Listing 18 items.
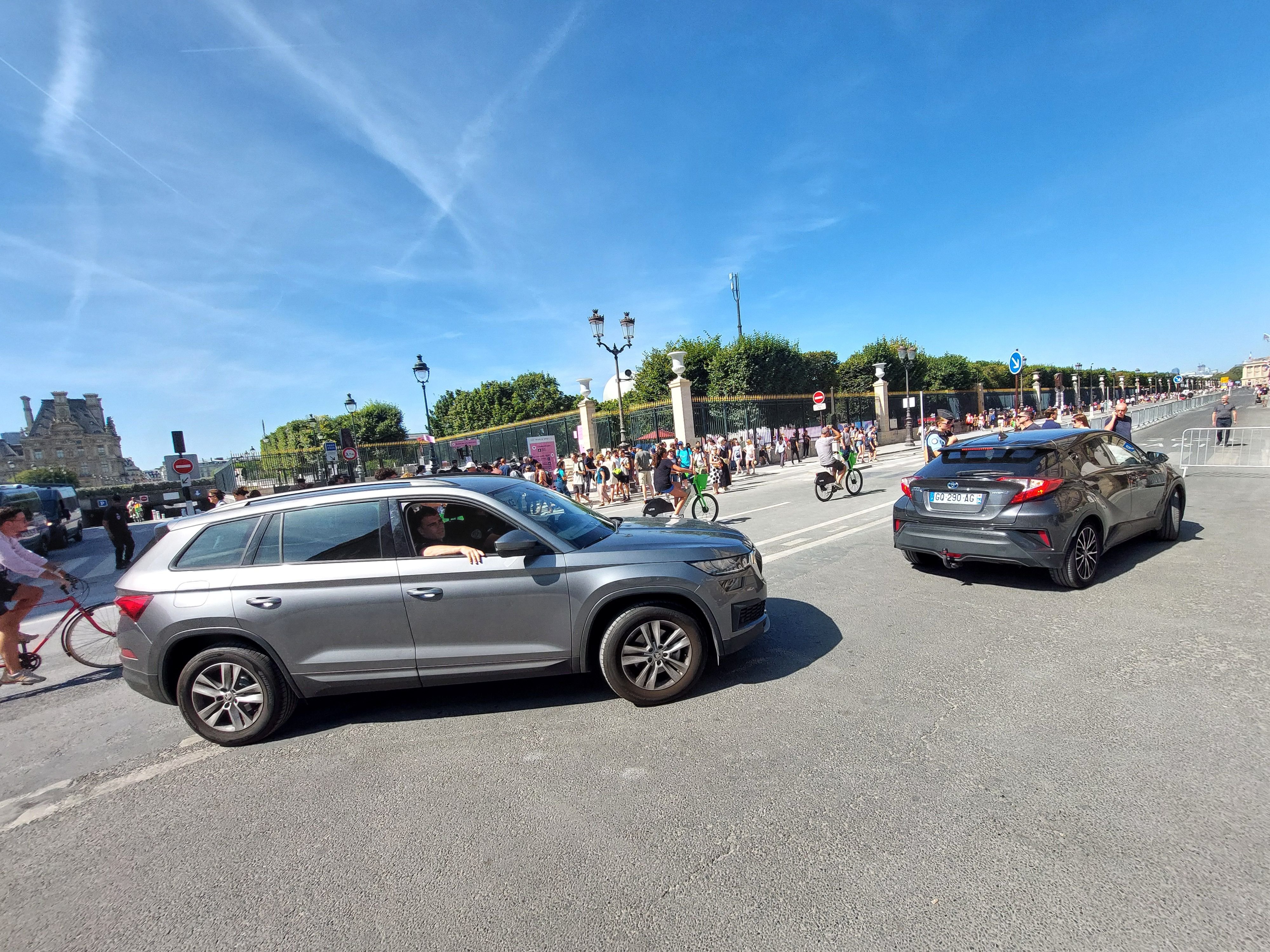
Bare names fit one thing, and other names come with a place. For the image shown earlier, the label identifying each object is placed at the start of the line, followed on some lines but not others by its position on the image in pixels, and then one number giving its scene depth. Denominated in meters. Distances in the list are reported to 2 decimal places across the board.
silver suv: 3.63
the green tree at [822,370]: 40.56
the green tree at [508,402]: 65.56
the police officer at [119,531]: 12.59
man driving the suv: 3.68
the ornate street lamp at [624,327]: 21.42
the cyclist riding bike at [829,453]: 12.72
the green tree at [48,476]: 68.25
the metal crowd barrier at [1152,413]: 33.69
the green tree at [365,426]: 70.62
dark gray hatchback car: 5.24
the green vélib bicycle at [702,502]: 11.15
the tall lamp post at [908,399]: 33.44
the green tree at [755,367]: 36.25
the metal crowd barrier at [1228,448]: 13.55
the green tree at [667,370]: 39.44
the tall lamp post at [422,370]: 26.67
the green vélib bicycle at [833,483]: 12.67
